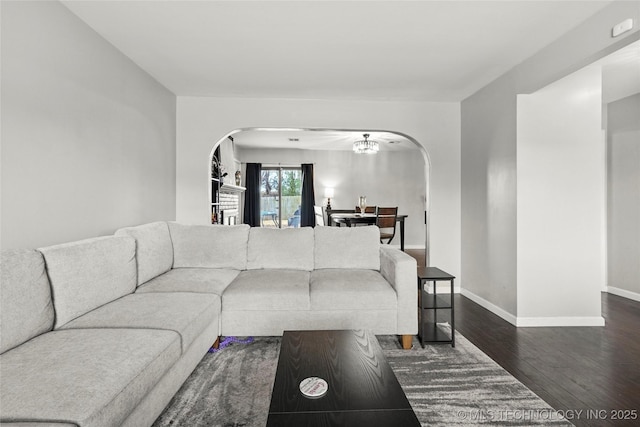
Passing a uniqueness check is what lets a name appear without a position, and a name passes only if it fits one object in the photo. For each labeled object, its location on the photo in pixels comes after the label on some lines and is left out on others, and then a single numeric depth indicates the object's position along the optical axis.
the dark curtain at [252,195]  8.21
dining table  5.36
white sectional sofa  1.18
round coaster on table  1.21
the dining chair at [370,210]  6.42
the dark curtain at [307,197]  8.26
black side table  2.52
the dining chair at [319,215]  7.18
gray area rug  1.67
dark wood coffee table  1.08
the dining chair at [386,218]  5.44
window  8.44
